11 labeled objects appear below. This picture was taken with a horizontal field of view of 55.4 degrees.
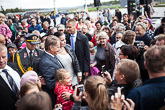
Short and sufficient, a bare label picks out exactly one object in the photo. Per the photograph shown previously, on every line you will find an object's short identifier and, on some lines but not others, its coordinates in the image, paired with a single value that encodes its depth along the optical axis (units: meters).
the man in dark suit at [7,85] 1.83
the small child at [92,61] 3.73
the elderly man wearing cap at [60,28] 4.78
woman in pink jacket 5.42
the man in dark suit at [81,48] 3.58
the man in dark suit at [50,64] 2.34
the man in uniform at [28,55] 2.96
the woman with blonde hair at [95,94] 1.46
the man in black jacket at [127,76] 1.79
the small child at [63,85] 2.19
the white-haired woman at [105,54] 3.57
